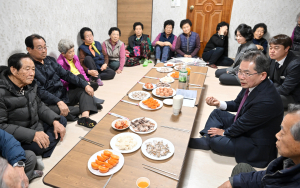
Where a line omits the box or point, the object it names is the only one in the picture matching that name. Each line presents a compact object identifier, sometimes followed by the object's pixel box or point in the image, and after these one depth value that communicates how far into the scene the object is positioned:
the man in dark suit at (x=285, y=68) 2.53
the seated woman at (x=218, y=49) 4.75
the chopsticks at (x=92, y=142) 1.45
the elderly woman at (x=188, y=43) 4.87
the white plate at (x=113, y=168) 1.20
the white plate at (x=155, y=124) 1.59
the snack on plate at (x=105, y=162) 1.20
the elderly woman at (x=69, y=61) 3.01
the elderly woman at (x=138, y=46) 4.90
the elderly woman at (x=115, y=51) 4.34
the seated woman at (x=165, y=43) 4.89
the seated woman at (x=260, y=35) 4.47
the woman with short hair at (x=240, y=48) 3.42
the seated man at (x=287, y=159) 0.98
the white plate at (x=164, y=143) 1.32
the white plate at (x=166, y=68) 3.06
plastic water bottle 2.24
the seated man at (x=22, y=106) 1.77
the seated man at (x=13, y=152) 1.48
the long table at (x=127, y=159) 1.16
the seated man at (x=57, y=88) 2.41
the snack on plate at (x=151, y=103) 1.93
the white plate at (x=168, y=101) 2.01
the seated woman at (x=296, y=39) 3.96
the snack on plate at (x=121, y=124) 1.61
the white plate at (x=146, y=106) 1.93
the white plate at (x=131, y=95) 2.13
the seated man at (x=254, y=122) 1.66
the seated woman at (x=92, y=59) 3.77
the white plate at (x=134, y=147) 1.38
